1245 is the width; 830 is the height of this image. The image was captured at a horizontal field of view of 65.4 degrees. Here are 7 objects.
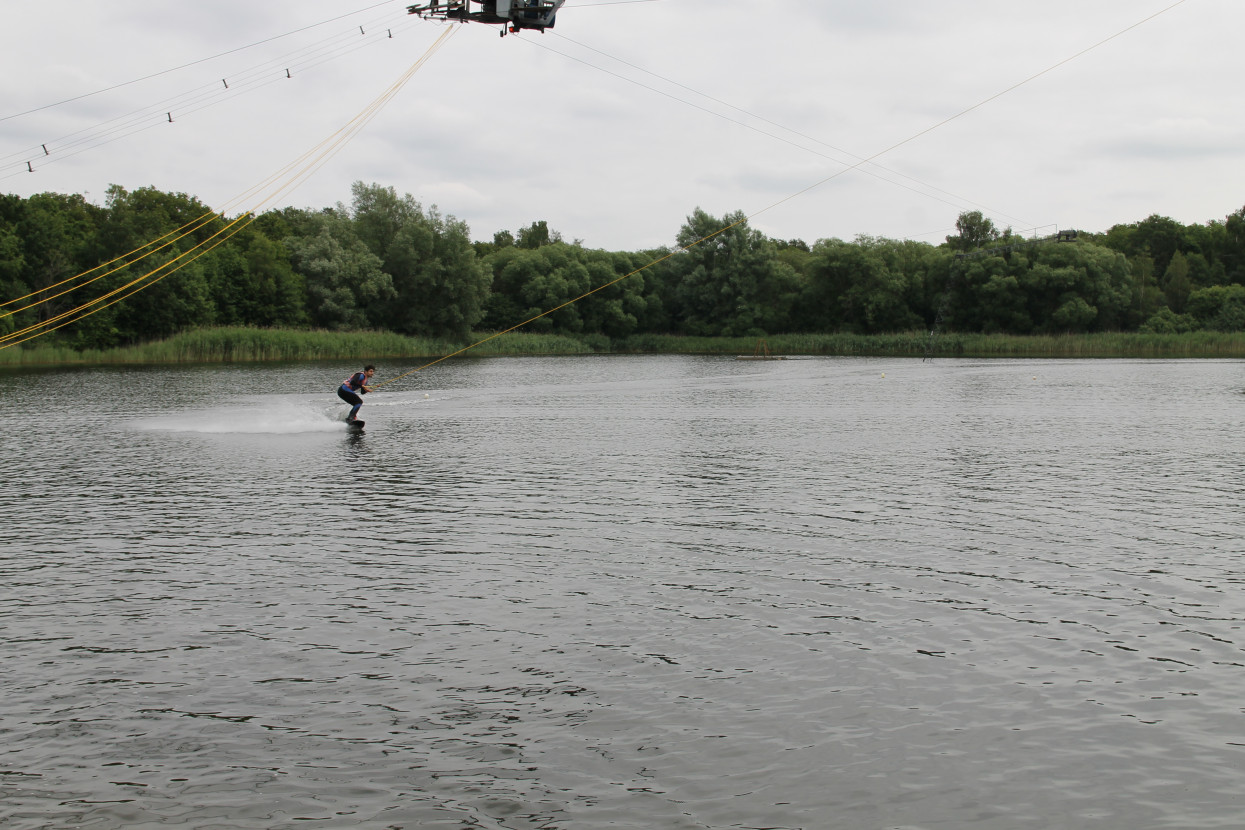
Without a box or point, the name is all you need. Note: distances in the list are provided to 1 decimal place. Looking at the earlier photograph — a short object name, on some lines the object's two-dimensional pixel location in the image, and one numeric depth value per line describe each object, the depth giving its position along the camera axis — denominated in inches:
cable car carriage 891.4
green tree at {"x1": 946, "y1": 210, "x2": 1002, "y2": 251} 4451.3
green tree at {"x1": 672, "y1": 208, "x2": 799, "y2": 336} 4429.1
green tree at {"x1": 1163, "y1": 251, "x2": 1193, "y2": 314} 4084.6
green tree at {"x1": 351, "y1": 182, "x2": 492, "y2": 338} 3740.2
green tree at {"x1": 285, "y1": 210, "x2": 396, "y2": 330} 3506.4
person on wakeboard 1155.3
